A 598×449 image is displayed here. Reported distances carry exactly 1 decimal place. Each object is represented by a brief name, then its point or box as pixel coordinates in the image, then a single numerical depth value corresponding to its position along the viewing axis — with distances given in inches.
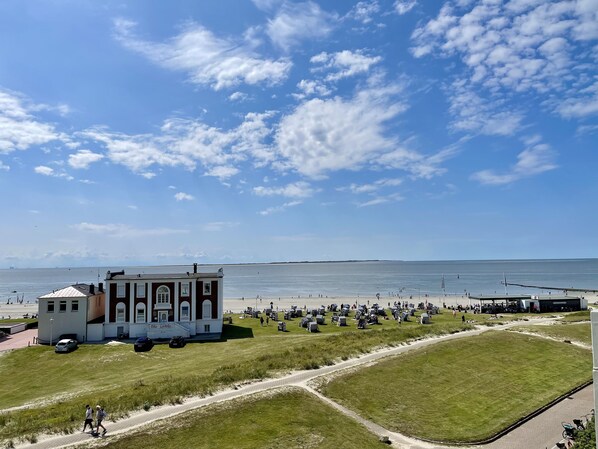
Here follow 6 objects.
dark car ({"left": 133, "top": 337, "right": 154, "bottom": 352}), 1914.4
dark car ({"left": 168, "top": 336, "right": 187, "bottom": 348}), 1990.7
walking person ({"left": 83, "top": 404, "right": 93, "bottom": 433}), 866.8
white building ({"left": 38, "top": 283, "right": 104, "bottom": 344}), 2126.0
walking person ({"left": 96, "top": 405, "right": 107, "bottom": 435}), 865.5
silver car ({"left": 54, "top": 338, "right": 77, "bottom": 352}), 1907.5
